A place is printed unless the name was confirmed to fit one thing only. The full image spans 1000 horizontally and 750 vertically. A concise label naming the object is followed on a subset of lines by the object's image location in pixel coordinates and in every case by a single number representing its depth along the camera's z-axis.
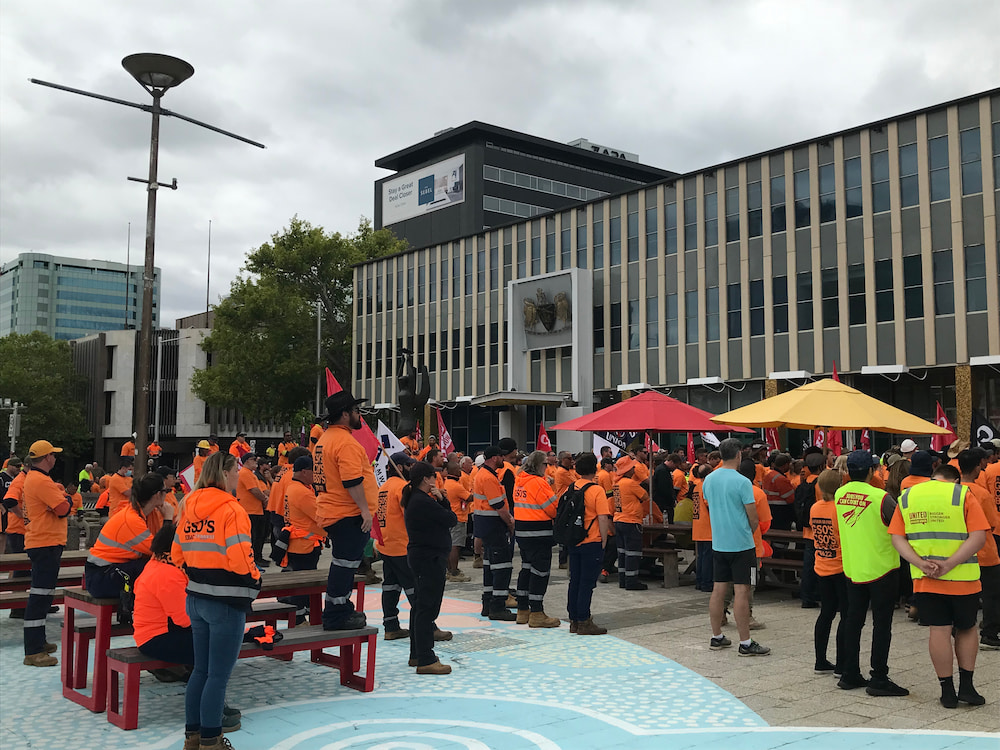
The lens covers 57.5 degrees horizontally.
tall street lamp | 14.77
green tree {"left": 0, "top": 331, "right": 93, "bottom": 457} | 60.72
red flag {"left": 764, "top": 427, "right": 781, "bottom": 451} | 19.67
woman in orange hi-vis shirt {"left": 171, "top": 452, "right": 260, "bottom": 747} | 5.87
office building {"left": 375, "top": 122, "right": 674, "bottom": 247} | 74.50
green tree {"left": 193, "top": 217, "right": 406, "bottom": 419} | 54.97
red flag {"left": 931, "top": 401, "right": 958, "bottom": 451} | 17.70
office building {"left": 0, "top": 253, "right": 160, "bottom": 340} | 160.12
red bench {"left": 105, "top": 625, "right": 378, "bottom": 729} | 6.62
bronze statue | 23.30
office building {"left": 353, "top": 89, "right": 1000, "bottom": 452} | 29.33
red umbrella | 14.62
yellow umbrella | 12.30
